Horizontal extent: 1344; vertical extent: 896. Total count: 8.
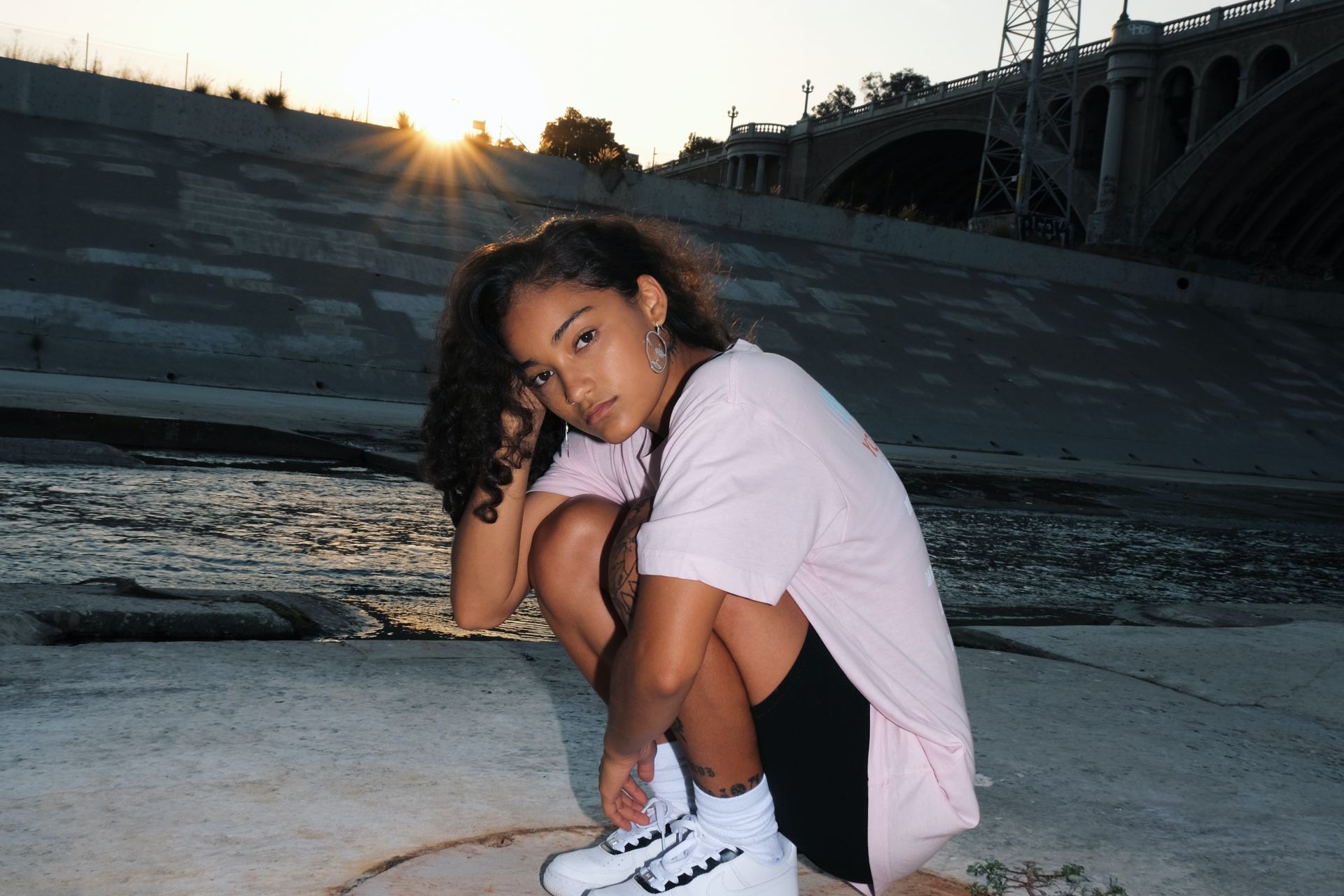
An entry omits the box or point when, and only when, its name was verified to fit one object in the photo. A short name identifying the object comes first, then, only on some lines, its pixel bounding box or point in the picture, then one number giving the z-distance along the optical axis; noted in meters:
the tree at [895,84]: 83.56
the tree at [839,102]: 83.88
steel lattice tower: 31.26
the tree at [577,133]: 42.03
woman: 1.34
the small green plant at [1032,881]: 1.61
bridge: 33.19
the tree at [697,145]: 74.69
